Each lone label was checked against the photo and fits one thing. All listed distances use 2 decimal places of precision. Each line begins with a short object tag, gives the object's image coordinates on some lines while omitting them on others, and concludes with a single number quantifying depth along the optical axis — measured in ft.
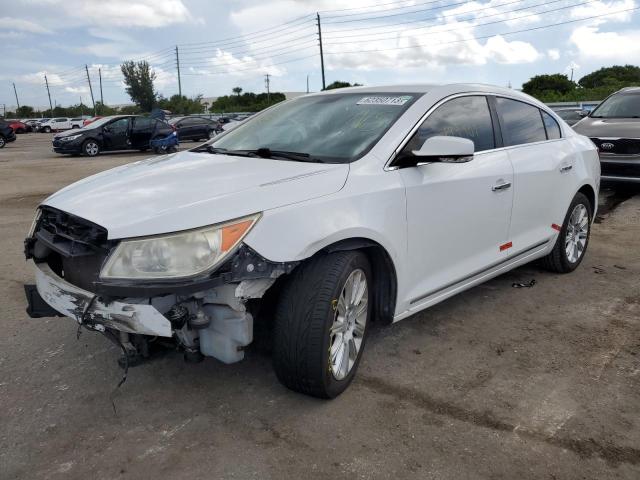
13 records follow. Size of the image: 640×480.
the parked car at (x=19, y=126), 149.28
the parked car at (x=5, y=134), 81.39
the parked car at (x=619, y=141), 27.14
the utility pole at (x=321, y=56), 156.35
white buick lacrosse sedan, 7.95
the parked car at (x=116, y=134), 62.34
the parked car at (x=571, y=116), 43.38
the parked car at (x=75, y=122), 167.29
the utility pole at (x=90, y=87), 288.63
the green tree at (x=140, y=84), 239.91
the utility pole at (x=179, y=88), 229.27
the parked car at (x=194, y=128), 84.74
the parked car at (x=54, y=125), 163.63
